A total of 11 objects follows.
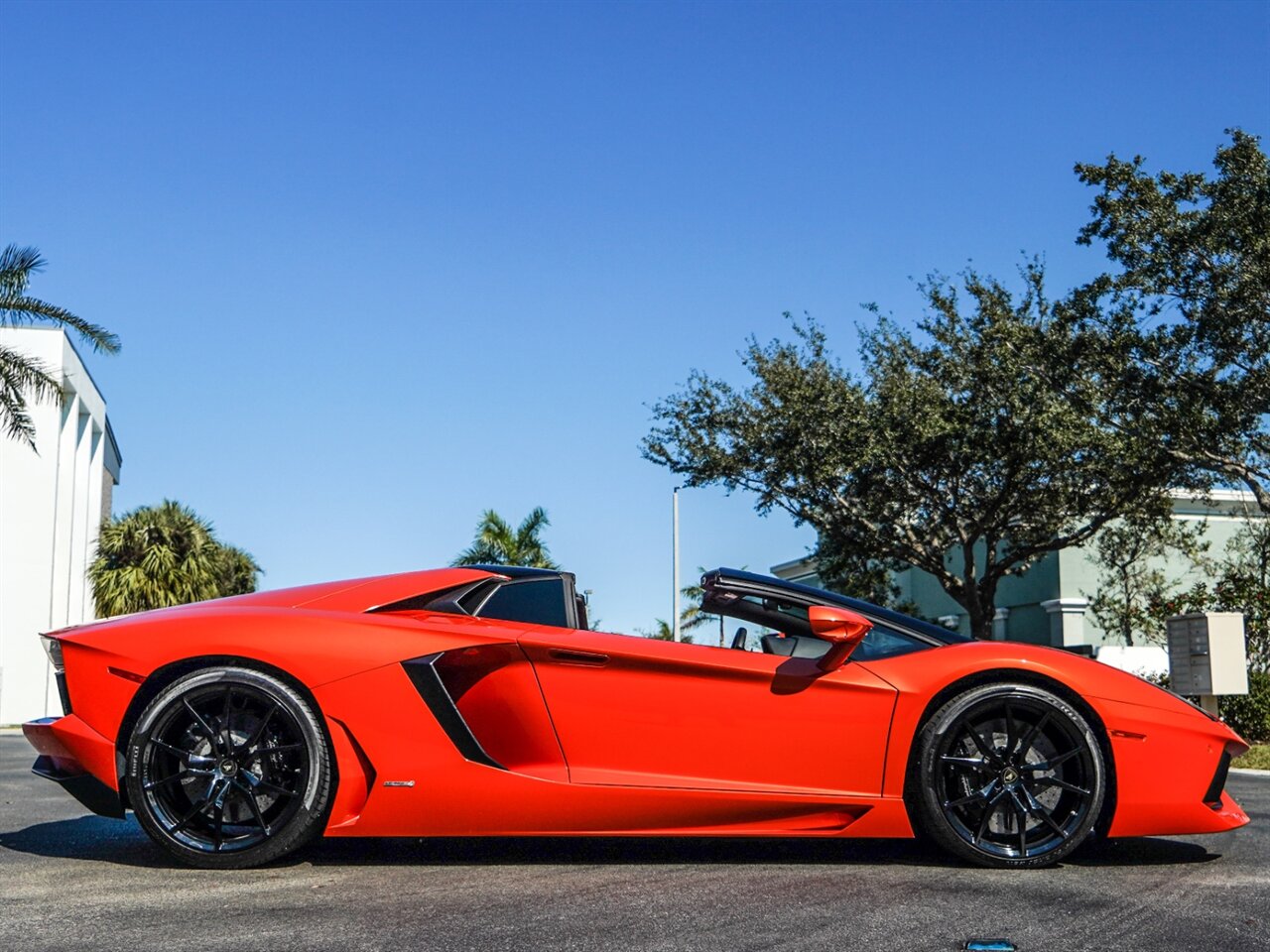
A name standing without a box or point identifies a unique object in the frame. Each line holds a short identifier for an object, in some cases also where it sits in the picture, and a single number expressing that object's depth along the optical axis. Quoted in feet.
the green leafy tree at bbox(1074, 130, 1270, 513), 57.88
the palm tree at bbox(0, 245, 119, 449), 73.82
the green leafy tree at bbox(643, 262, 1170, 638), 76.28
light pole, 131.23
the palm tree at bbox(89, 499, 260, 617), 113.91
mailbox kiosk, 53.52
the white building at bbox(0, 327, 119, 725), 123.85
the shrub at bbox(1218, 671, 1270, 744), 56.44
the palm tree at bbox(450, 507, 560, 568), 121.90
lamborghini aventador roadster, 15.30
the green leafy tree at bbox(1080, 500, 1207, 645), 108.68
